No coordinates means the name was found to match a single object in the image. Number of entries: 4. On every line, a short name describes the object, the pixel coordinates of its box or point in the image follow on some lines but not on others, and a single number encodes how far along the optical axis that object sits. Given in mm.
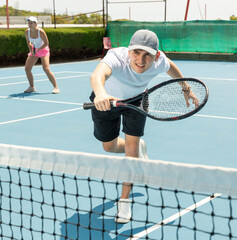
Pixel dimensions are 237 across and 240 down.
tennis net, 3671
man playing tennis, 5013
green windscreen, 27803
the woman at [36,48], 14500
